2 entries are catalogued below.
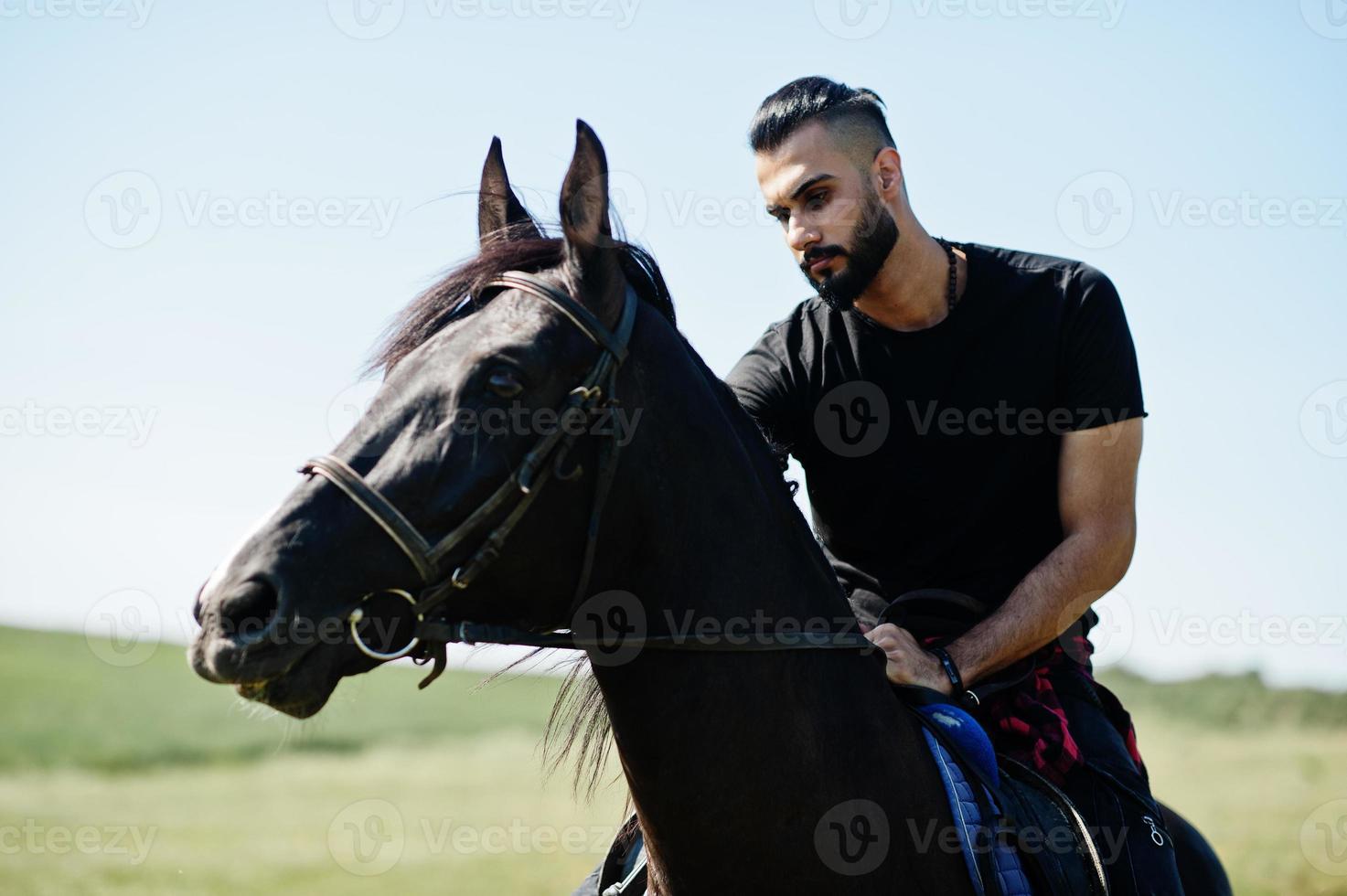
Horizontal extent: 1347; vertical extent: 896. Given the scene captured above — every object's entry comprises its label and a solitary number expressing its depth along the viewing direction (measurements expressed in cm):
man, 391
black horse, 269
